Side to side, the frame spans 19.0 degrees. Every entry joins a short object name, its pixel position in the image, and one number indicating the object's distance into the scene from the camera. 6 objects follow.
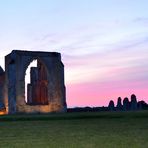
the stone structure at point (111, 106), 55.02
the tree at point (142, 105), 54.96
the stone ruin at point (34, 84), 50.59
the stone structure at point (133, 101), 54.73
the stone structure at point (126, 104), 55.47
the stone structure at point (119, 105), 56.17
